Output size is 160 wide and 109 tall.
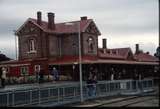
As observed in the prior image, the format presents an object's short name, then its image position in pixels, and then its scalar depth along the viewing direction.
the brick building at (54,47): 41.94
